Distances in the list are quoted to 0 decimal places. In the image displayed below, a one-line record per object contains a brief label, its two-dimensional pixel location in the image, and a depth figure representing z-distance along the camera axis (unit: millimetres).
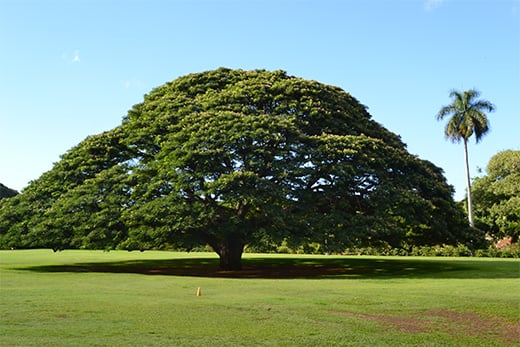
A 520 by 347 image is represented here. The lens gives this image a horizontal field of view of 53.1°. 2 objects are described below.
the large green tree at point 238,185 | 27219
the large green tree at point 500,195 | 56656
